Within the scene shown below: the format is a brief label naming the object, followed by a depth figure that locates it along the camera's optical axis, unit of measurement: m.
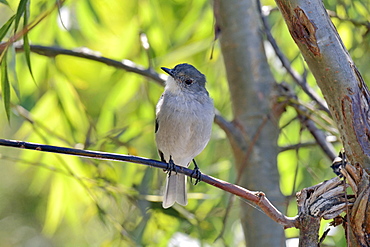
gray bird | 6.49
